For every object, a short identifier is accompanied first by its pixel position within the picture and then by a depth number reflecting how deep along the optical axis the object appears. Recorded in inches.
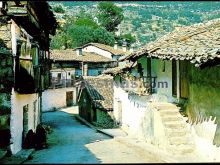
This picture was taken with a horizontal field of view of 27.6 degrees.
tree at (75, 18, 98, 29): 3584.6
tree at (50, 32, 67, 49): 3307.1
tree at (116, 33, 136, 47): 3745.1
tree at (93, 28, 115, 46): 3297.5
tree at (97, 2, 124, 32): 3799.2
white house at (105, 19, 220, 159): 550.3
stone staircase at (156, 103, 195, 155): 609.6
